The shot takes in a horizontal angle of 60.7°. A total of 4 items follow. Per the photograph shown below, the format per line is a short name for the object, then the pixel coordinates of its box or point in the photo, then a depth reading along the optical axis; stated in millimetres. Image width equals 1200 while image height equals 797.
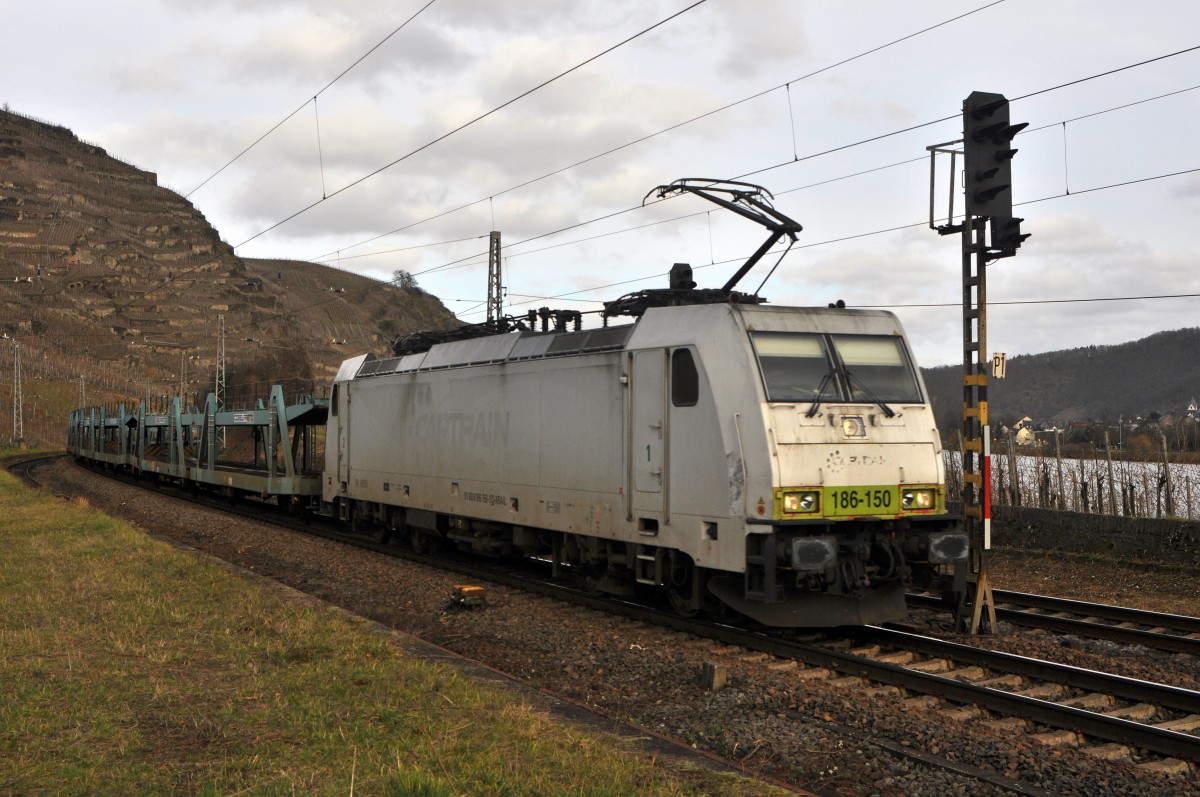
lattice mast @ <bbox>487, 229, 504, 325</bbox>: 32781
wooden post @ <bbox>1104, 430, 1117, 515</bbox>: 17469
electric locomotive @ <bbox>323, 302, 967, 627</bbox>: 9695
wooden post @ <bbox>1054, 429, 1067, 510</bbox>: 18234
